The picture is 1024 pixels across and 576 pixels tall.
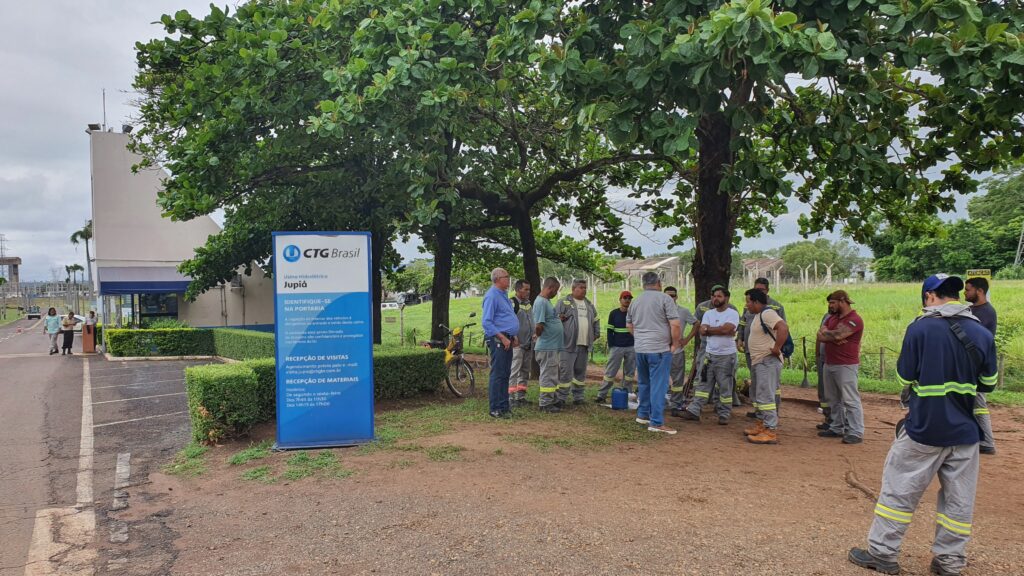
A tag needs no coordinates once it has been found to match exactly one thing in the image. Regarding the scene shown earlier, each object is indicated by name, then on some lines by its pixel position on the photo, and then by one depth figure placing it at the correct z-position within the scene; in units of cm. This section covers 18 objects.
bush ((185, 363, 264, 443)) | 695
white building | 2444
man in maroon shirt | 691
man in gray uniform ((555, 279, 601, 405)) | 903
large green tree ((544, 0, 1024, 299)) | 463
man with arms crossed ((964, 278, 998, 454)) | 680
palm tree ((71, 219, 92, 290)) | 5785
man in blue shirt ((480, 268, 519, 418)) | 800
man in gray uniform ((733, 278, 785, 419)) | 799
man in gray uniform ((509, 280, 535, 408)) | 942
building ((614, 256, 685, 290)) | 3486
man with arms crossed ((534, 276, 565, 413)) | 865
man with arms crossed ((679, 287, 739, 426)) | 780
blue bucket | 891
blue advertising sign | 667
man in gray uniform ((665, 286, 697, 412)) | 861
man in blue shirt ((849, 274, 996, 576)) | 365
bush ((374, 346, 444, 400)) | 930
